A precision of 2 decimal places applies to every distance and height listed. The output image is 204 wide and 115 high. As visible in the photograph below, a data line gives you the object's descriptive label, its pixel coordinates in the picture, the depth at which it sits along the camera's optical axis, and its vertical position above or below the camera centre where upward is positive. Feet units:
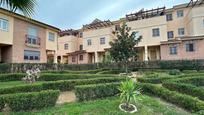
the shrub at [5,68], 36.85 -2.41
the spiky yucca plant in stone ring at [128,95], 14.03 -4.97
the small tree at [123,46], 39.27 +5.60
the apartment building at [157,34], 54.41 +16.77
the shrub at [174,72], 36.78 -4.67
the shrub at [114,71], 41.73 -4.77
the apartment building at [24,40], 42.69 +10.56
